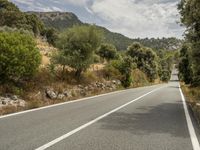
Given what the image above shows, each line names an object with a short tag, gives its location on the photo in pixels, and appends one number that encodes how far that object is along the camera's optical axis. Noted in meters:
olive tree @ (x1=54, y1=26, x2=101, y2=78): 27.98
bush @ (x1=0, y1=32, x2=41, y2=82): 18.33
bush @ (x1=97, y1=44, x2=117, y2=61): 59.69
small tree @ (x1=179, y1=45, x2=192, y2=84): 46.88
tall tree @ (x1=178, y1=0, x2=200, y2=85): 16.24
